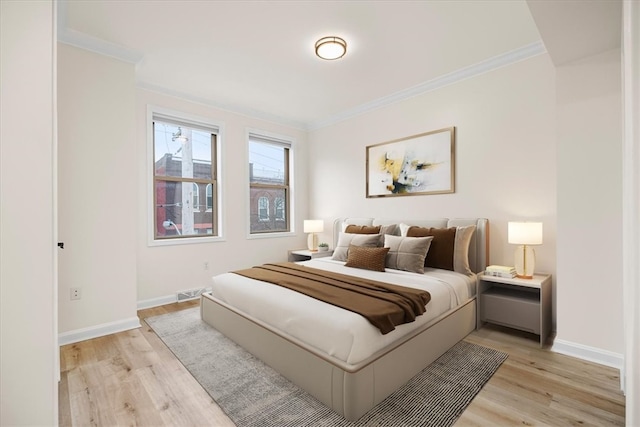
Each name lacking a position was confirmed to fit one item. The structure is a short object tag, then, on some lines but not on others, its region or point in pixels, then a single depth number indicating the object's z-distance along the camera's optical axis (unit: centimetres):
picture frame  363
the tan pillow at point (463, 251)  308
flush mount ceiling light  273
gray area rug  172
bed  176
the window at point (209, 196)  438
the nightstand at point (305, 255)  451
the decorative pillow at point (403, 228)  360
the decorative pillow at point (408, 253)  309
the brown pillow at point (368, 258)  321
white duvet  180
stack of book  281
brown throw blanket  196
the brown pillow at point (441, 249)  314
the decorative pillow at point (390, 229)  378
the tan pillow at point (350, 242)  355
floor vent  394
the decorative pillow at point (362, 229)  387
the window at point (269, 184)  488
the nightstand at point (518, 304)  260
